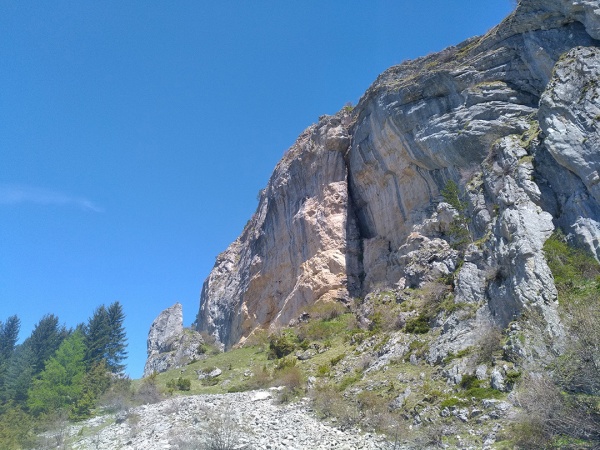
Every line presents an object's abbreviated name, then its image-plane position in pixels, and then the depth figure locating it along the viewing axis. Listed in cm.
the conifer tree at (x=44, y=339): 4369
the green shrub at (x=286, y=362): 2566
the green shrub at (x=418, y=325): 2172
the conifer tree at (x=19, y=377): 3578
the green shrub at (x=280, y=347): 3181
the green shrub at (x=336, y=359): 2369
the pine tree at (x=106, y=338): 4175
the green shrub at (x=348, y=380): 1889
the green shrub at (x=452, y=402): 1346
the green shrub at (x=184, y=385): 2784
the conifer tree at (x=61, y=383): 2783
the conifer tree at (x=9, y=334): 5066
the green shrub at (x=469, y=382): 1426
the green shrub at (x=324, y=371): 2223
